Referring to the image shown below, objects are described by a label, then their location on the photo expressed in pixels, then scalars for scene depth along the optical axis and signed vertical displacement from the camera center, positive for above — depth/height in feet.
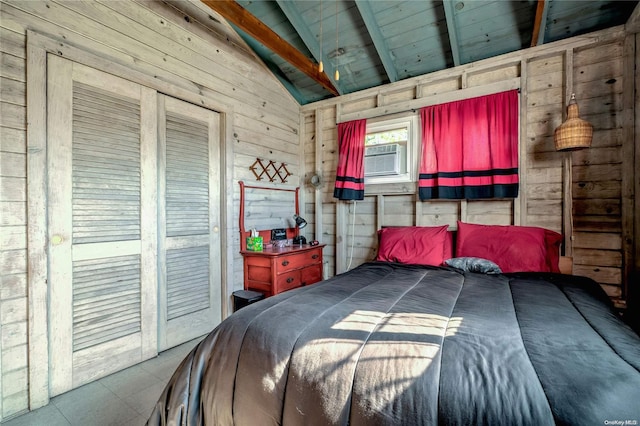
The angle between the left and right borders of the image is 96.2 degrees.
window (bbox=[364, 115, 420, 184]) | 9.96 +2.20
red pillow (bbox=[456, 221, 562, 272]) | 6.88 -0.90
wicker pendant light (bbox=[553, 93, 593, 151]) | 6.82 +1.91
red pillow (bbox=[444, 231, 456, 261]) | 8.11 -1.02
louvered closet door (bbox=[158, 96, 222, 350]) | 7.75 -0.30
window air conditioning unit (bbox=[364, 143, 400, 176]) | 10.19 +1.88
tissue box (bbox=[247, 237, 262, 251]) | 9.42 -1.04
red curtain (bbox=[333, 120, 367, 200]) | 10.64 +1.70
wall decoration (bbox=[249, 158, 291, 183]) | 10.27 +1.57
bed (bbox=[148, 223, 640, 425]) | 2.36 -1.47
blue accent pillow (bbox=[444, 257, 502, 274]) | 6.79 -1.31
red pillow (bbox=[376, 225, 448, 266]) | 7.95 -0.98
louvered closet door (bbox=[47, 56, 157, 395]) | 5.87 -0.24
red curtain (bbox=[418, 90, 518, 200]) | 8.18 +1.91
